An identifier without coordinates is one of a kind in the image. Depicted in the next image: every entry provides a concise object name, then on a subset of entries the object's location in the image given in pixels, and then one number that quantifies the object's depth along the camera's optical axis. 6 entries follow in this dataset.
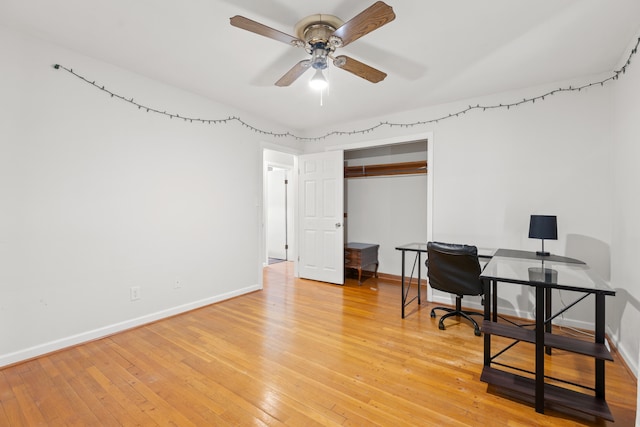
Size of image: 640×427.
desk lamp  2.68
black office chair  2.75
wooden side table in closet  4.73
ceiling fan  1.70
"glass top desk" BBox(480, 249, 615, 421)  1.73
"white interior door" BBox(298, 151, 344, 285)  4.66
